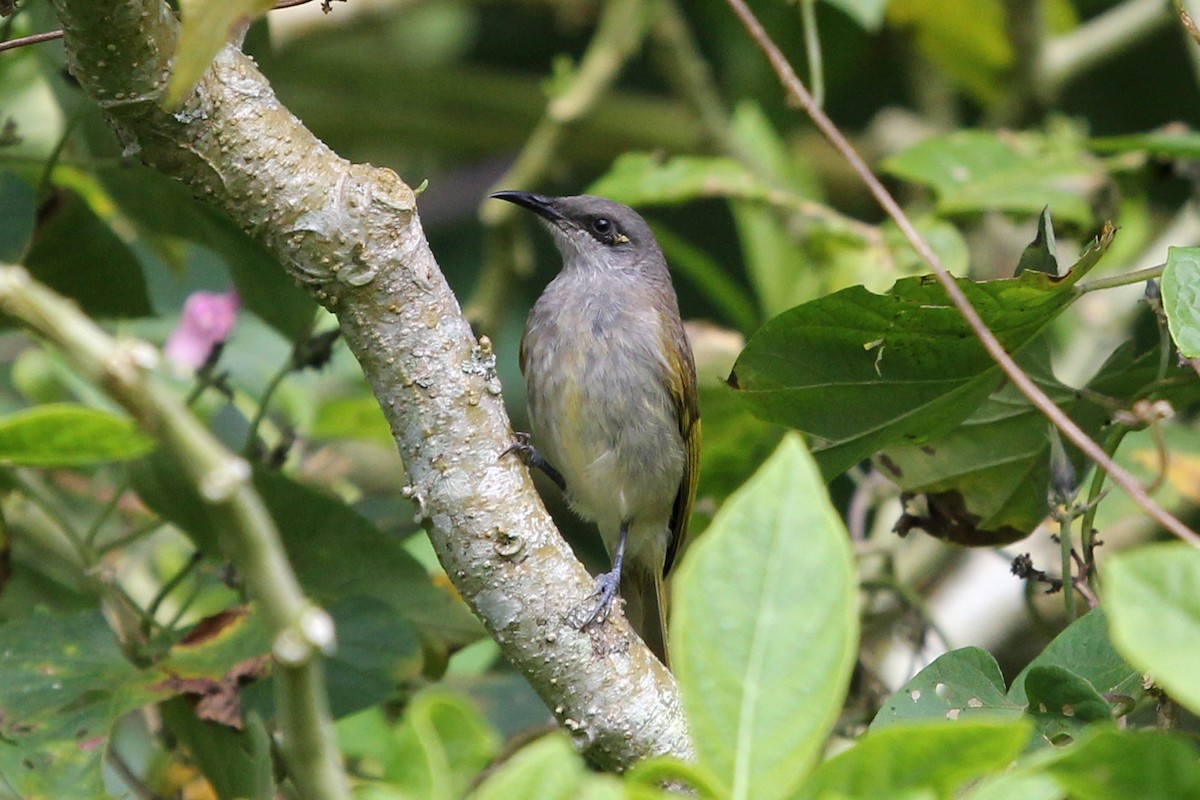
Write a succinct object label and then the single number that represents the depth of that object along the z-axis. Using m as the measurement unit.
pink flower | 7.52
